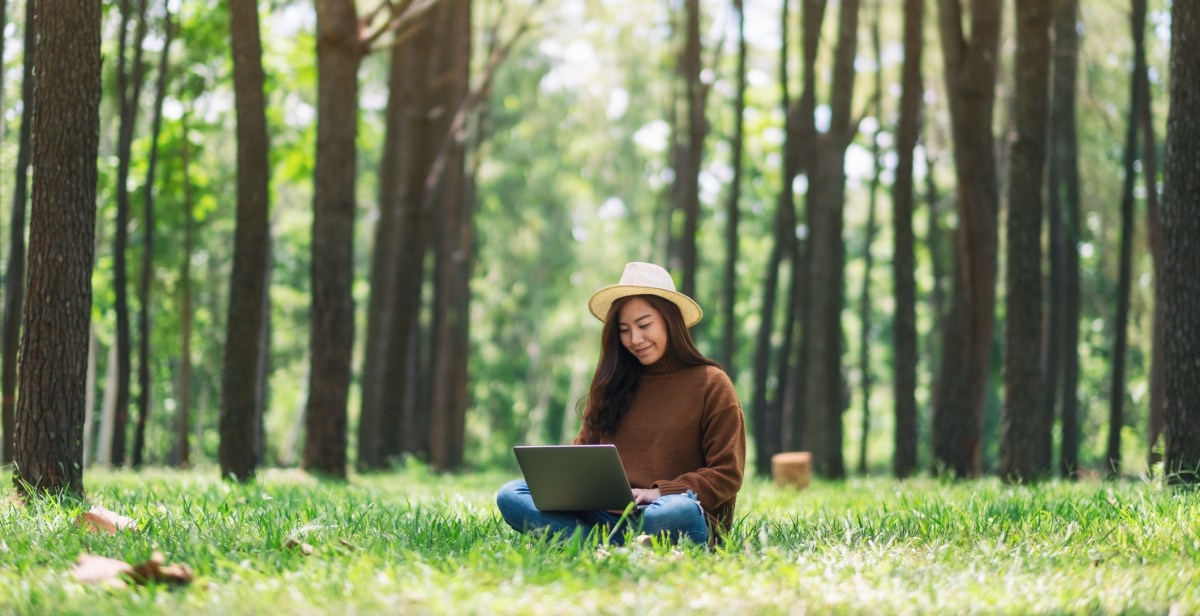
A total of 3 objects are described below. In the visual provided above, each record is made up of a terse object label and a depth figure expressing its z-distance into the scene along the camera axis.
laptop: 5.48
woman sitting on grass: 5.88
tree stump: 13.11
